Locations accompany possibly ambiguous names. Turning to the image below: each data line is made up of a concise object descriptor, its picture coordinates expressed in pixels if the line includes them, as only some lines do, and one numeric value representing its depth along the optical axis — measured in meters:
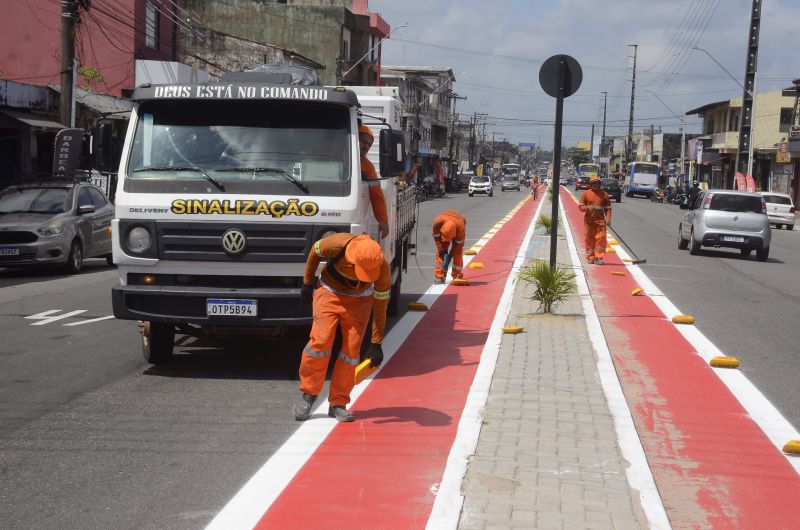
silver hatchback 23.56
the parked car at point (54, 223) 16.95
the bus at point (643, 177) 86.50
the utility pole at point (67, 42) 21.98
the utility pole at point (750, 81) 47.12
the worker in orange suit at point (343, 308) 6.92
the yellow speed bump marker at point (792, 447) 6.58
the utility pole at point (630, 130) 95.81
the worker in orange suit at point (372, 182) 9.15
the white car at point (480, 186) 75.62
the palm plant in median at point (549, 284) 12.05
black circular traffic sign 12.02
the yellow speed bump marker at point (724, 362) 9.60
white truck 8.31
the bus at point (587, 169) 110.31
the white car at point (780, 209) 43.44
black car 72.06
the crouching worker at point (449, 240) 15.20
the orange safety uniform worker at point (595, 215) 19.52
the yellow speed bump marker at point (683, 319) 12.45
